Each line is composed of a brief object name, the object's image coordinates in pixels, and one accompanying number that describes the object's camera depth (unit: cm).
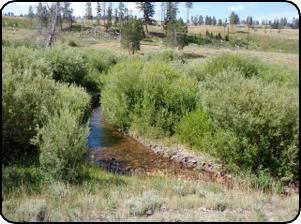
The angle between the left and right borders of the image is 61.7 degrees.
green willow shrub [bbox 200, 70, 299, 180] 774
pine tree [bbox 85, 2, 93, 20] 8440
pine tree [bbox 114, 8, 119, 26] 7626
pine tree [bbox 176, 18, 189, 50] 5425
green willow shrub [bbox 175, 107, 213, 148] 1084
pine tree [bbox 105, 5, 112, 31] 7656
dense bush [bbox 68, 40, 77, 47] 4957
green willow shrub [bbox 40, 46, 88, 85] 2083
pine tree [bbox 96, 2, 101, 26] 8026
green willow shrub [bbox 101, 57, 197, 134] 1328
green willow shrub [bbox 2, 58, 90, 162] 784
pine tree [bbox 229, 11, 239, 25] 8144
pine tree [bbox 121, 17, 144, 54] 4781
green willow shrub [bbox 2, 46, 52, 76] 1472
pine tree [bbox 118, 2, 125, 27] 6081
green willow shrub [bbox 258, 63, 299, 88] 1580
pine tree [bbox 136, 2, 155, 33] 6521
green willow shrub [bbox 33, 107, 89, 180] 625
